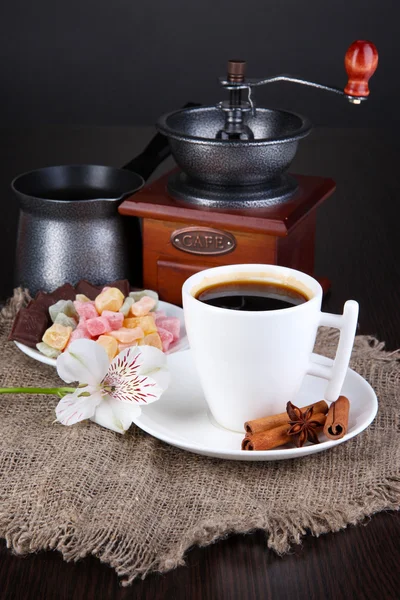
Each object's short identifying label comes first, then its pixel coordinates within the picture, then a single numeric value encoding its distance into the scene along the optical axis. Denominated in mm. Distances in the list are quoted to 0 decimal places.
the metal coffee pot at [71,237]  1070
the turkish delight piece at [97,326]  968
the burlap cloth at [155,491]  809
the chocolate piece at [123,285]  1033
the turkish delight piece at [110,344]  952
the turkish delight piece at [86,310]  986
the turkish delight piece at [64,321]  994
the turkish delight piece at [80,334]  972
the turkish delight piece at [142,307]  999
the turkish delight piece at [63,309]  1005
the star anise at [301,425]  867
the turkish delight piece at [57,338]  974
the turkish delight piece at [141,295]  1026
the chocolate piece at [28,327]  988
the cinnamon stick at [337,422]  866
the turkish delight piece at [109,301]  985
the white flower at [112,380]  880
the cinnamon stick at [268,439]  862
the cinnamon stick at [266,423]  872
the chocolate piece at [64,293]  1029
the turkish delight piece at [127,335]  966
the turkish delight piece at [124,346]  966
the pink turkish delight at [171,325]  1000
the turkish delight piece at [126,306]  995
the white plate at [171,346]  973
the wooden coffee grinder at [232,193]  1038
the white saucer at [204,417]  850
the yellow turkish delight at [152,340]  972
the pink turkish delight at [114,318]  976
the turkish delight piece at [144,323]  981
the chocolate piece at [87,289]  1034
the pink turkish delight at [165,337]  991
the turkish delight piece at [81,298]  1011
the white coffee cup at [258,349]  861
